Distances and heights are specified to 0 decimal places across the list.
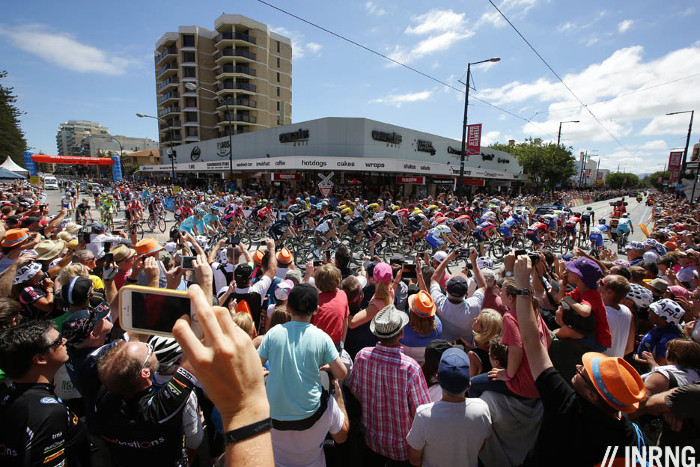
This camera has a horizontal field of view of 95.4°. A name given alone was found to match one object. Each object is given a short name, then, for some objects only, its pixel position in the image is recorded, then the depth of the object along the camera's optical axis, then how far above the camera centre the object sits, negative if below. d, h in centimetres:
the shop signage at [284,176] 2744 +103
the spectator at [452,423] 201 -148
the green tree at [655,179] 10625 +782
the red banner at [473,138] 1802 +316
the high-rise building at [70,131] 18161 +2981
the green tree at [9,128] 3659 +681
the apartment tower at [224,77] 5409 +1966
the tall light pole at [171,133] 5872 +989
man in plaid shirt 234 -148
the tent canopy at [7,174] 2403 +46
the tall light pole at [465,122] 1517 +352
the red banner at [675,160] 3167 +388
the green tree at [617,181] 12600 +661
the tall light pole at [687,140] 2565 +476
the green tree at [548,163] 4916 +500
